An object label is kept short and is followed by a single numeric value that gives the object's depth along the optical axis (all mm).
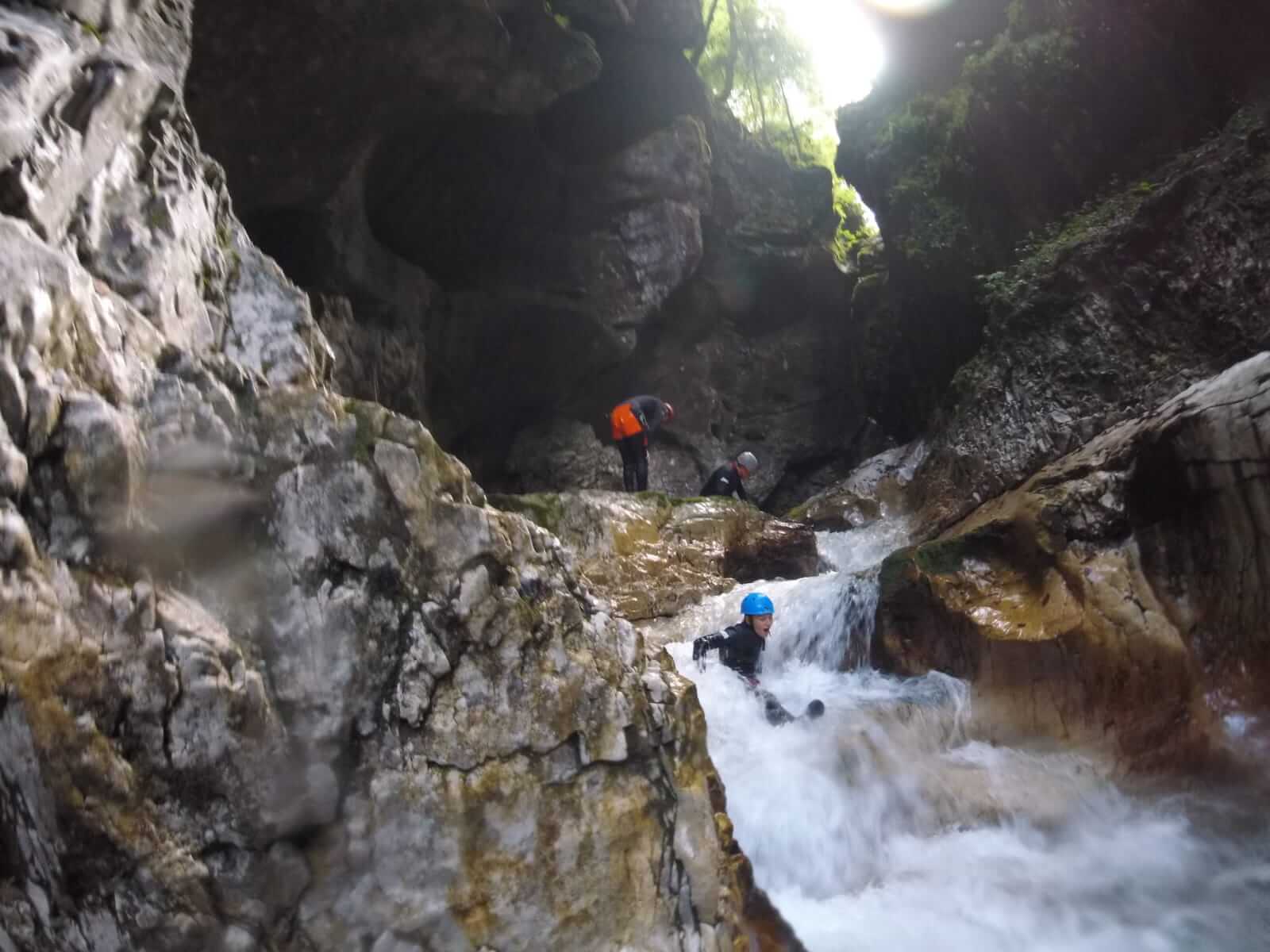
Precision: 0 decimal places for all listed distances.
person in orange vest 12547
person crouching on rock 12406
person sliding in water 6691
